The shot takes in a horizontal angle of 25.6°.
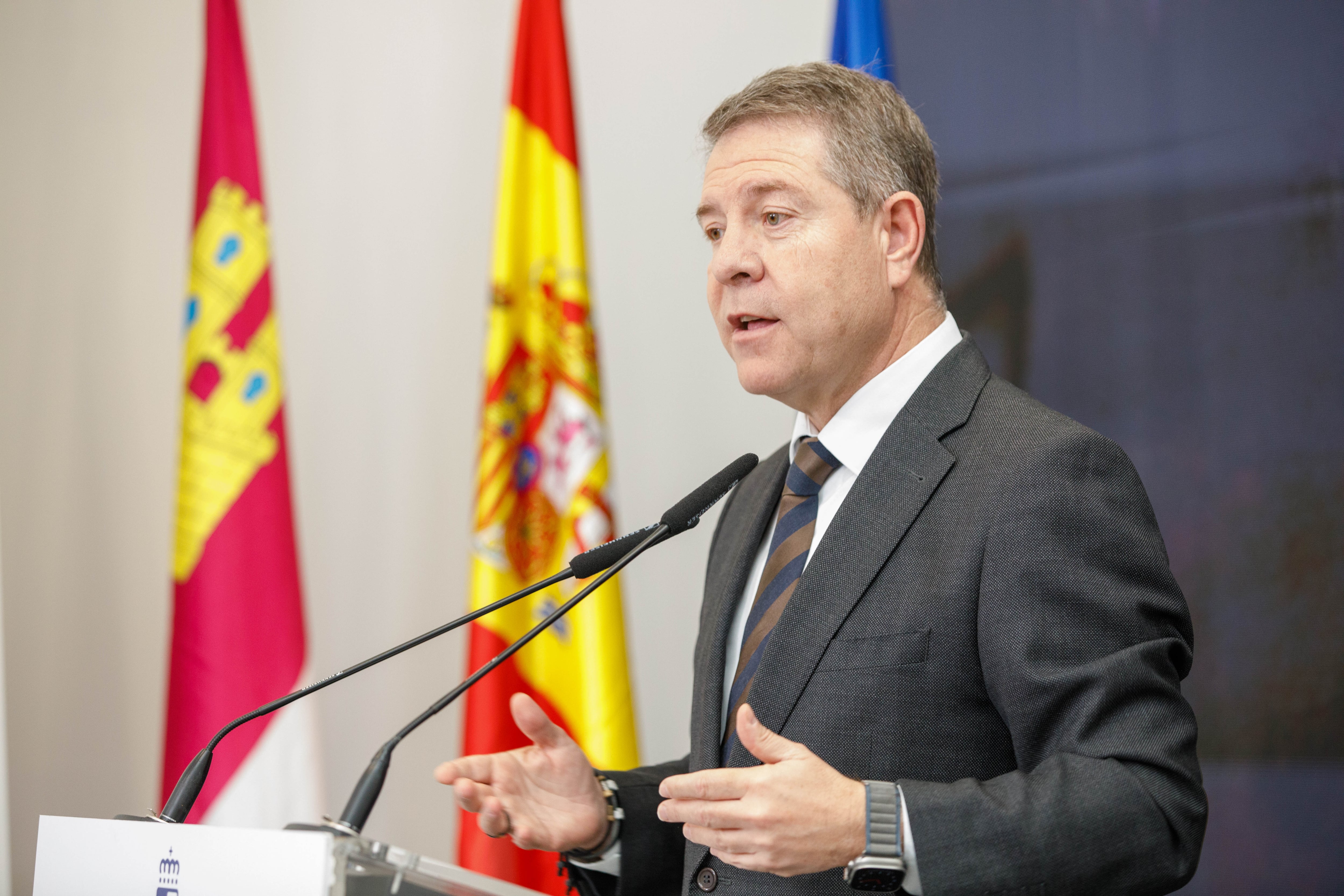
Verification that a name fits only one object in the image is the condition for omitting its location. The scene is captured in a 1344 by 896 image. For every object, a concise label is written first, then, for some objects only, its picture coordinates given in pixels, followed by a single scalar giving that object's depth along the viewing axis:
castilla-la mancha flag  2.63
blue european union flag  2.69
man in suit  1.89
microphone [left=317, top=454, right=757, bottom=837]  1.89
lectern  1.81
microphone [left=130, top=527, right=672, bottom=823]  1.91
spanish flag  2.65
